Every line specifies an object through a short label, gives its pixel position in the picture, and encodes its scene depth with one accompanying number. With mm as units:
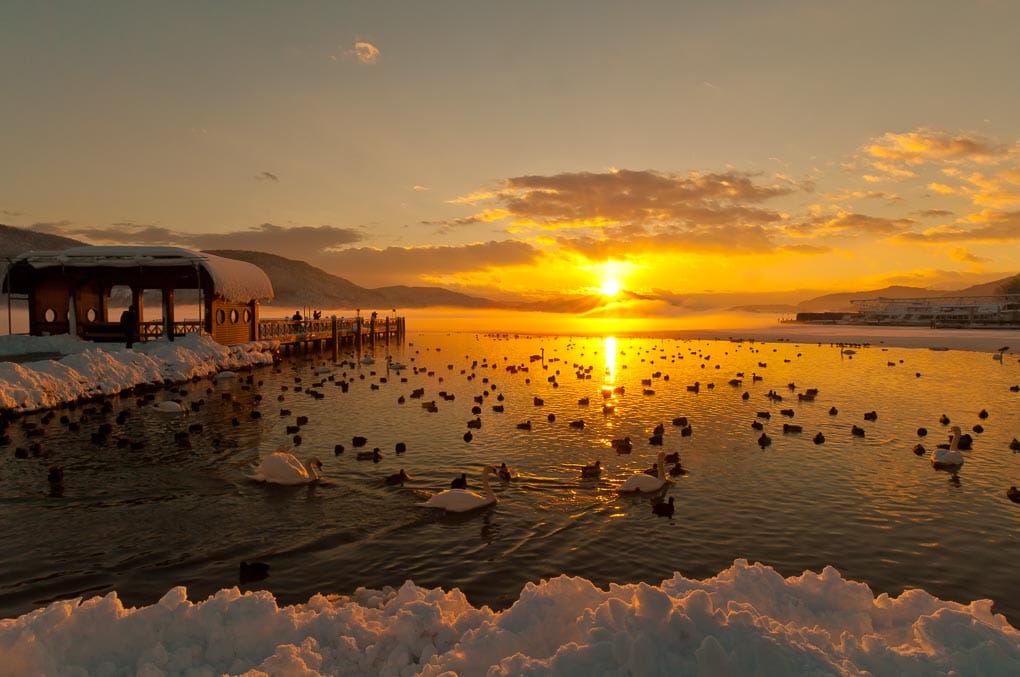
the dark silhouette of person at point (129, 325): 42812
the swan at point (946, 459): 18766
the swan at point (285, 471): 16578
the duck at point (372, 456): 19391
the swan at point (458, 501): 14492
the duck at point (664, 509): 14586
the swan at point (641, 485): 16125
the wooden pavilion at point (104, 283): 44844
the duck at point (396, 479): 16922
